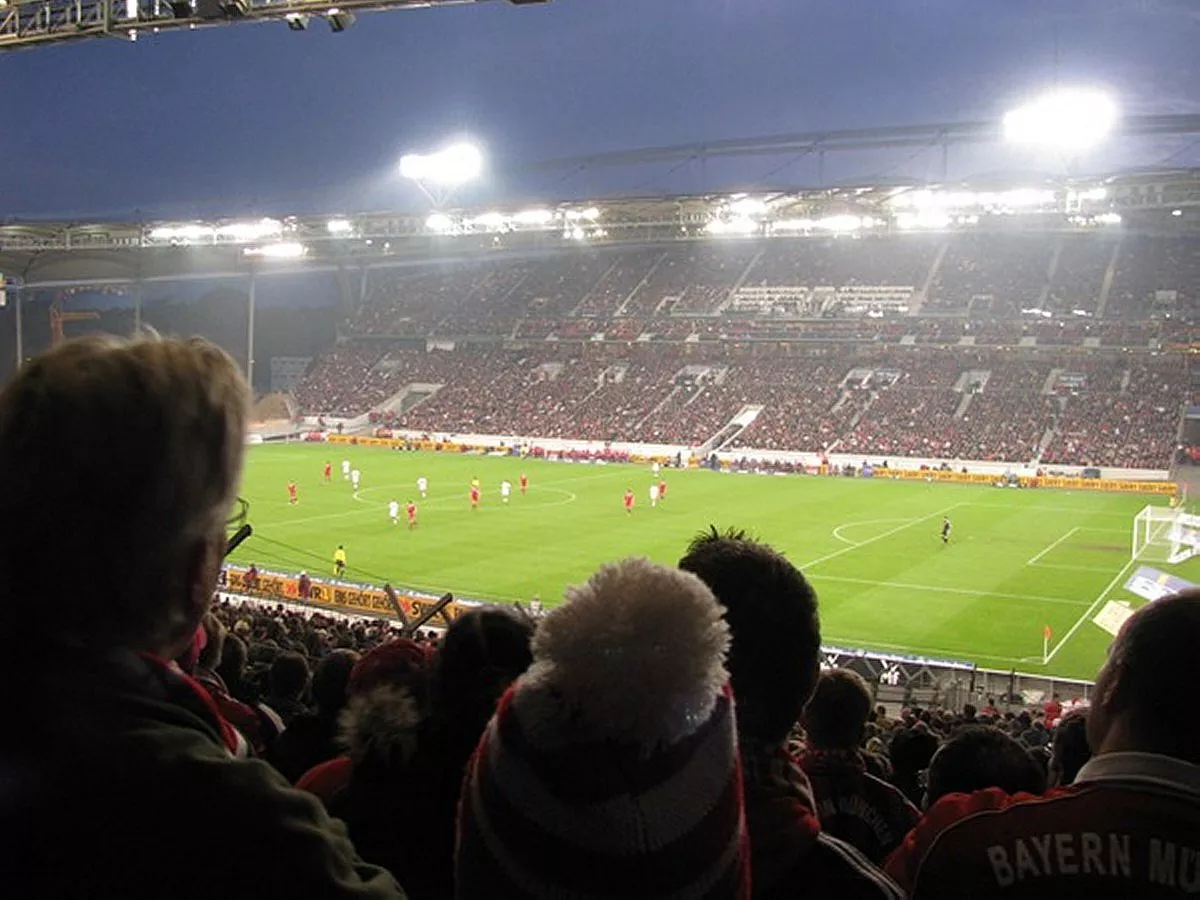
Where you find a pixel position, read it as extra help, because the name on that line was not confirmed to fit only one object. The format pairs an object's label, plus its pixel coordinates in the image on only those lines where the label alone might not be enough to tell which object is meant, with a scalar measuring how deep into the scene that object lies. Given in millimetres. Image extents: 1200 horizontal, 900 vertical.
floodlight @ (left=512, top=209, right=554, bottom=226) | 59750
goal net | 32438
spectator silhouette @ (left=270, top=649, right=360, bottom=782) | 4398
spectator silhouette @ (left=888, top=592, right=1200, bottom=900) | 2238
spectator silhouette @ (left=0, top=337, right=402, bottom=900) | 1460
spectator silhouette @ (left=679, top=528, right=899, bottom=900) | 2350
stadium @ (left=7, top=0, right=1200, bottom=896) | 24719
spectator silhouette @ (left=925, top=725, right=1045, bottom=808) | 4215
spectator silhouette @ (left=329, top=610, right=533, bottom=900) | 2801
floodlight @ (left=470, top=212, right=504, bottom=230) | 61019
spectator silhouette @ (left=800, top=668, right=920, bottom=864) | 3816
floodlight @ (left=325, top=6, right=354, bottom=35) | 14484
